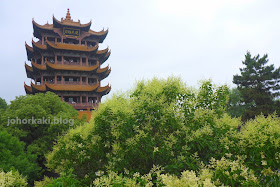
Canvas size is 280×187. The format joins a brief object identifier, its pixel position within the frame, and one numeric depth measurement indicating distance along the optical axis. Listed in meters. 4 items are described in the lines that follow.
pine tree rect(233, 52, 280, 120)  24.38
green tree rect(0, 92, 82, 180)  15.00
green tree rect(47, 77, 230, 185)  5.78
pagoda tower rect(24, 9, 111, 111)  29.19
